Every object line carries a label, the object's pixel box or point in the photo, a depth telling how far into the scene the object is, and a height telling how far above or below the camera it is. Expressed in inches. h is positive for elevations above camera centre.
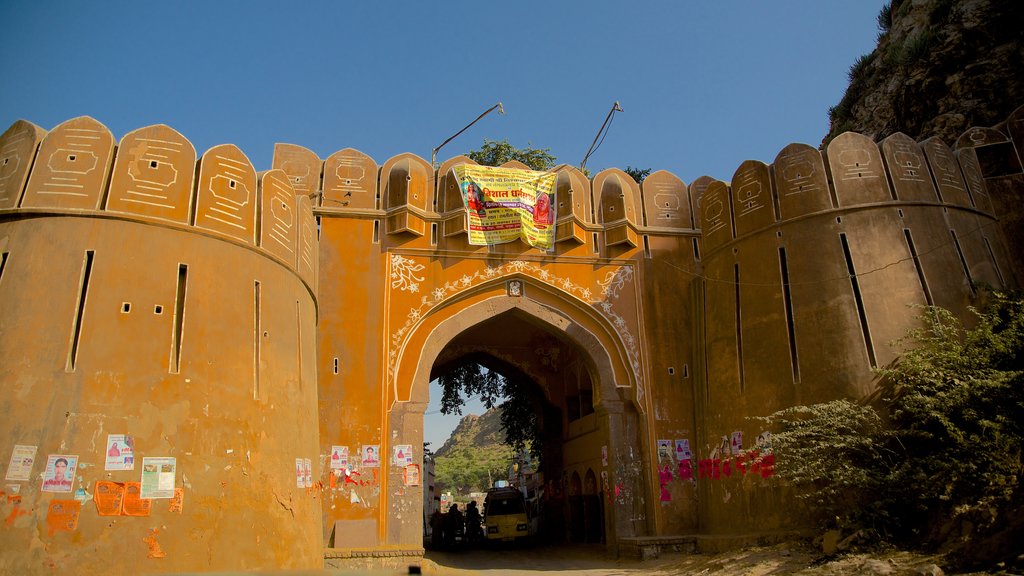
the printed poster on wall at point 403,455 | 535.5 +53.8
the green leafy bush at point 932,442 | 339.6 +30.2
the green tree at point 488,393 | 971.3 +174.0
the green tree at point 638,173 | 1135.6 +525.9
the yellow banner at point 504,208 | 618.2 +266.7
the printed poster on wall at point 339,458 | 520.1 +53.0
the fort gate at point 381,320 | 350.9 +135.7
